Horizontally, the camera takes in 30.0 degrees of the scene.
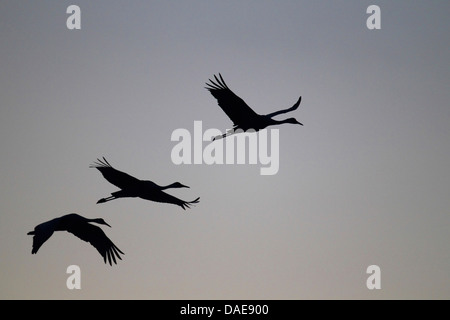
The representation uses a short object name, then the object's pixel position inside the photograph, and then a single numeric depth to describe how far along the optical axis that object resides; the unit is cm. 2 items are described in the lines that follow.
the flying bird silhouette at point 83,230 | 1326
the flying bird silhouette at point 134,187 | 1394
